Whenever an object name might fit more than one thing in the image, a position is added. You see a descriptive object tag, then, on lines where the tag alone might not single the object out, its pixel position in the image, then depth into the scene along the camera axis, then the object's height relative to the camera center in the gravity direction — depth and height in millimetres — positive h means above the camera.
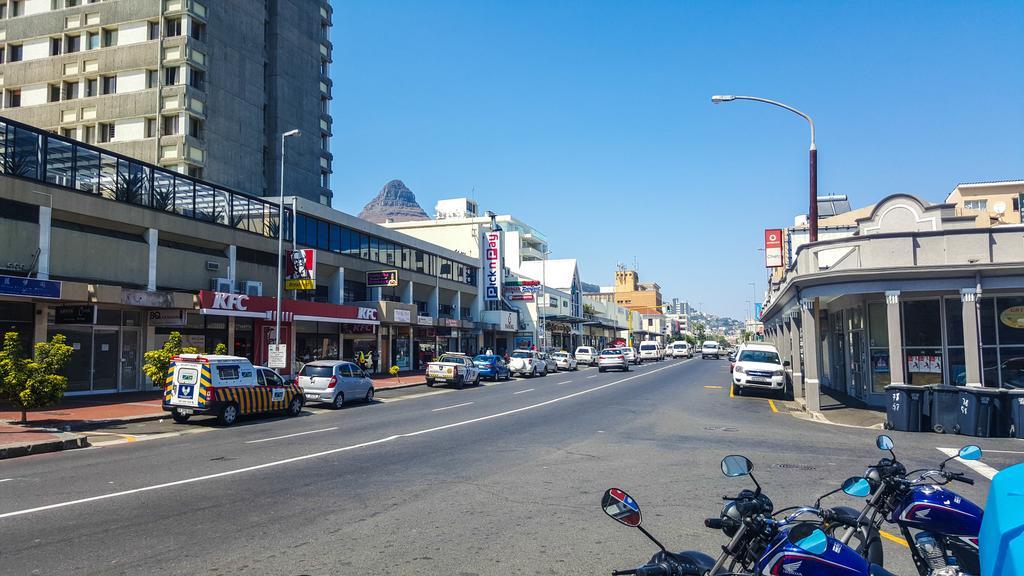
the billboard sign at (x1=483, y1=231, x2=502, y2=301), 61031 +5943
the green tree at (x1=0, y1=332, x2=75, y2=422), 15773 -953
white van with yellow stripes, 17688 -1481
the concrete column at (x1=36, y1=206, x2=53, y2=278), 22609 +3031
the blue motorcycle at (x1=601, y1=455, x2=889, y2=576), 2869 -975
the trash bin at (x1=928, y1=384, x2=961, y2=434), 15406 -1829
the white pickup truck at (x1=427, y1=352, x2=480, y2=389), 33656 -1938
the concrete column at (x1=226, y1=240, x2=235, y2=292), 31250 +3304
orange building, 194125 +6747
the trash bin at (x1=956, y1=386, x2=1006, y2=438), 15000 -1868
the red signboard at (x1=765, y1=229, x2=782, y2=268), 34094 +4296
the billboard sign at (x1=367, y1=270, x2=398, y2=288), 41438 +3338
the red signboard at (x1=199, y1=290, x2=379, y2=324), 27266 +1121
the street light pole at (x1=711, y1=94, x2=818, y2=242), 20719 +4592
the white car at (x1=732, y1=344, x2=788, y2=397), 25109 -1583
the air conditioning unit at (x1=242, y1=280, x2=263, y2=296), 32000 +2157
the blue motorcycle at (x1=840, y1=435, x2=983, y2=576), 3863 -1118
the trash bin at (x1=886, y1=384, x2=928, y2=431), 15844 -1849
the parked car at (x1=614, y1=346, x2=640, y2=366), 50606 -2062
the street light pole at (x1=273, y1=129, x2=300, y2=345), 27856 +3223
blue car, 39119 -2048
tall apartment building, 45125 +17716
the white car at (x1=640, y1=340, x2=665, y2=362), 71188 -2003
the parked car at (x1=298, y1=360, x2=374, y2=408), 23203 -1729
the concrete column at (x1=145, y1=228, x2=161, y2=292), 26750 +3134
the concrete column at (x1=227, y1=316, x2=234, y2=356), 30078 -73
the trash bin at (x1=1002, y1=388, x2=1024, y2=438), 14711 -1819
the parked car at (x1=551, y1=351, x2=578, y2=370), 52531 -2218
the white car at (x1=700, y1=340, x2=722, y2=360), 79688 -2164
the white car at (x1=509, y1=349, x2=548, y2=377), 45188 -2177
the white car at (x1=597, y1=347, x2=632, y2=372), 46969 -2072
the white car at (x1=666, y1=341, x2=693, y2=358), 89875 -2527
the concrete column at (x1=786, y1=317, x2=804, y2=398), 25420 -1200
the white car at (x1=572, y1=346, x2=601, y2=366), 60125 -2106
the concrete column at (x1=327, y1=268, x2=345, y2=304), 39375 +2672
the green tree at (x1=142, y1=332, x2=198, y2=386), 20922 -790
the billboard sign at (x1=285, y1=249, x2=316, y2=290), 32750 +3023
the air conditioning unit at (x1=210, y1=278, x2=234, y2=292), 30141 +2162
